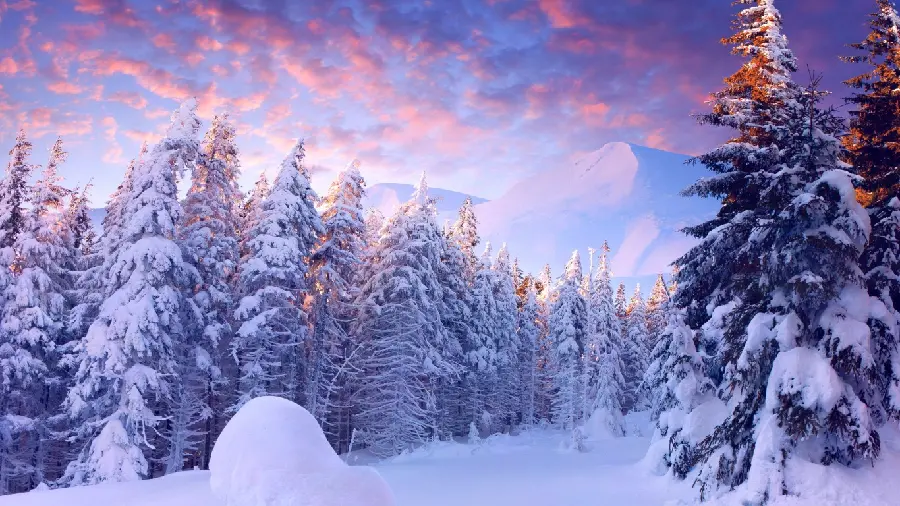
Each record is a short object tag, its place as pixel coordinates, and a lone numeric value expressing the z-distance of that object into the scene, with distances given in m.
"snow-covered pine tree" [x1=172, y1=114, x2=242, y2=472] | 22.88
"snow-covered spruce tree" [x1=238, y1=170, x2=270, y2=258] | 28.25
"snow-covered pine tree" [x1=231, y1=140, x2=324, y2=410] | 22.78
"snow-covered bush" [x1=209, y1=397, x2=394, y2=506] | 5.38
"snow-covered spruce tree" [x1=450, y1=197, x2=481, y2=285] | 43.69
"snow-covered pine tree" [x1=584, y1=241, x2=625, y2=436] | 46.31
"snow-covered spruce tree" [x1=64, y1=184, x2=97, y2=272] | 27.31
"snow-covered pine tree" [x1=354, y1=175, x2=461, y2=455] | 27.56
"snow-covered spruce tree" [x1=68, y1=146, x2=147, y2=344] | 22.05
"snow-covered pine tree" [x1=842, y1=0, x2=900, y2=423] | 12.40
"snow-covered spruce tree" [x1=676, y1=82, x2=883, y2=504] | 11.05
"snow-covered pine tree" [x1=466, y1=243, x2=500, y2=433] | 38.72
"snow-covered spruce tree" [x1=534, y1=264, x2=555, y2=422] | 57.22
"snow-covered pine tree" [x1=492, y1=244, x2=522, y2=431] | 43.69
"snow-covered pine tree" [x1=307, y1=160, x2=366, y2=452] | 26.05
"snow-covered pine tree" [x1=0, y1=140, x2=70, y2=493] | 22.28
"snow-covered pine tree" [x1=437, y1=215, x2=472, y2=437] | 35.22
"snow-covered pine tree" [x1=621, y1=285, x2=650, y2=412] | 59.34
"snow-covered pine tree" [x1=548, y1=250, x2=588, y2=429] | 45.09
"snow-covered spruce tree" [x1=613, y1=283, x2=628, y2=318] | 66.79
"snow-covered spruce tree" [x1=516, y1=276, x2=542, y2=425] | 49.69
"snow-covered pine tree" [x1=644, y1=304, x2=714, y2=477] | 16.36
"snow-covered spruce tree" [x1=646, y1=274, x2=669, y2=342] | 61.28
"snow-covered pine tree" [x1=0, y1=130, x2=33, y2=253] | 23.70
